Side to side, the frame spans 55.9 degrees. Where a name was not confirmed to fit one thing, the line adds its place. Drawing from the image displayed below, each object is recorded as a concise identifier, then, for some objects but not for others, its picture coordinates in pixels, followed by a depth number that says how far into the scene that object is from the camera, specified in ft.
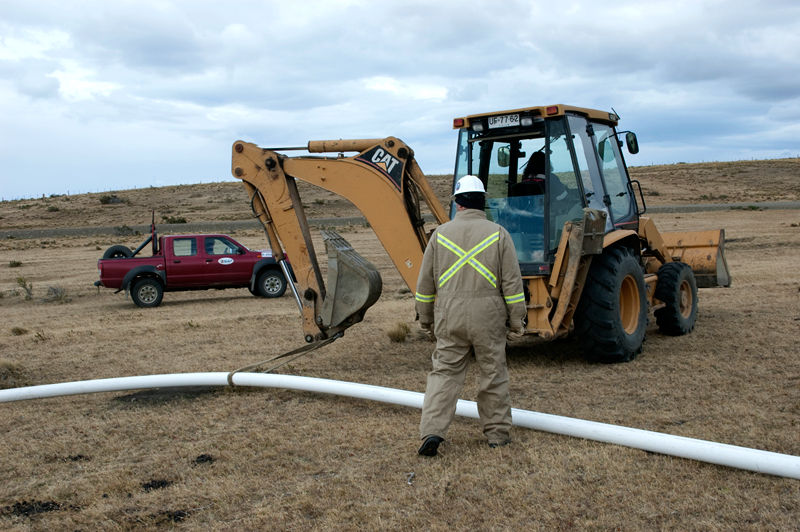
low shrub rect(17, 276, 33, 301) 57.52
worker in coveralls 17.11
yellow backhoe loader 25.40
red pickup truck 52.95
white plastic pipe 15.16
